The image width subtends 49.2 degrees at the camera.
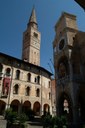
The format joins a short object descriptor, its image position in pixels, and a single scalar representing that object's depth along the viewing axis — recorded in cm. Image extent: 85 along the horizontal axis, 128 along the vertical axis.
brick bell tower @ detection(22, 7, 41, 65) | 3328
